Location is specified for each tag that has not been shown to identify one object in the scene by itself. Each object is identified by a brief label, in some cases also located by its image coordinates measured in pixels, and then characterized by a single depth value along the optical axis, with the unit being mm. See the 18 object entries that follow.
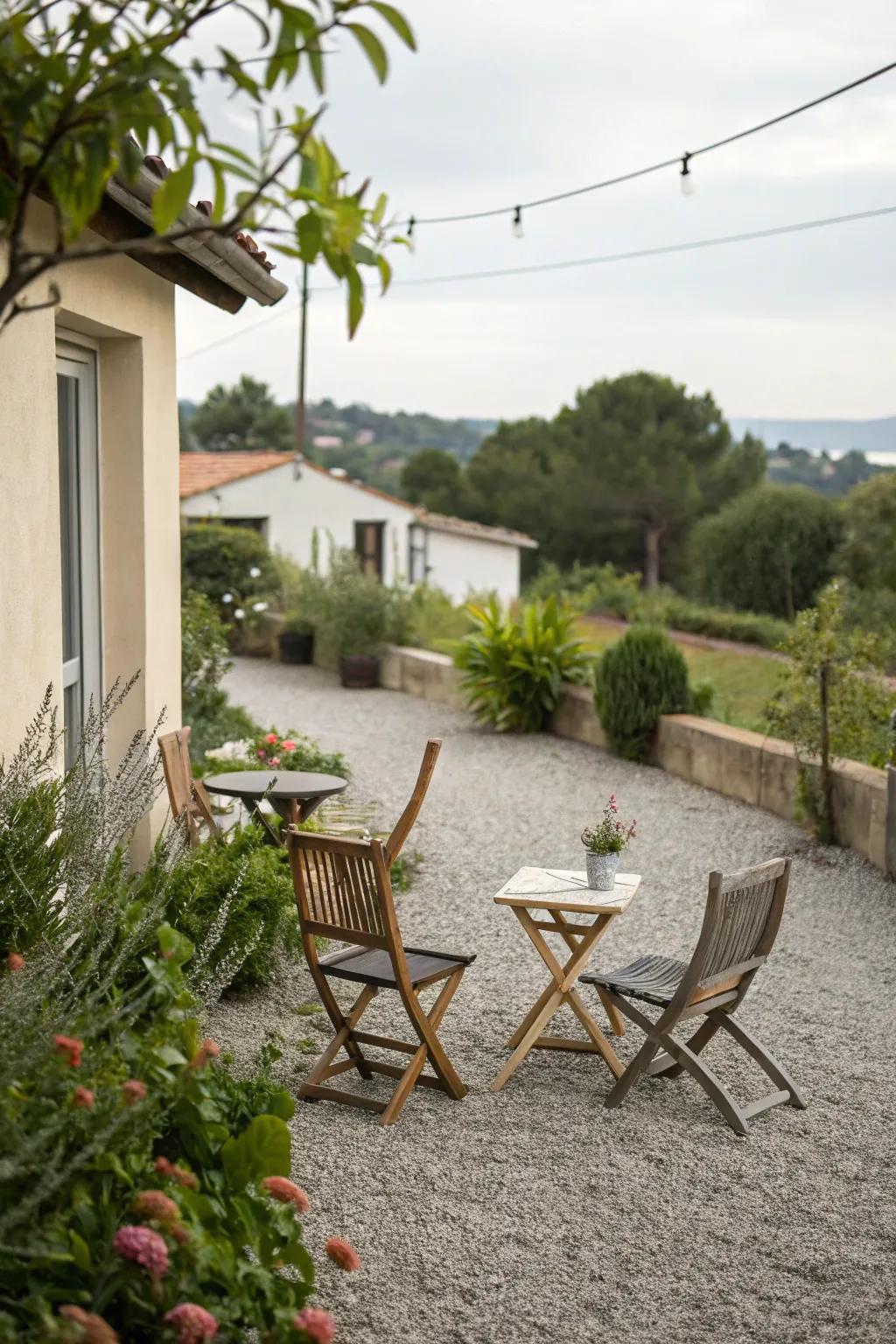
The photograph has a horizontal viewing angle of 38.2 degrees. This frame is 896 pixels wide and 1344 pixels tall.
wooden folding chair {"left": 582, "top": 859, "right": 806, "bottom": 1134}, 4199
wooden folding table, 4594
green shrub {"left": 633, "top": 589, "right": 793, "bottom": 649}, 29406
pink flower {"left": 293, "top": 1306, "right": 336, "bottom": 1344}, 2311
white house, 30641
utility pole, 32344
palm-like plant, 11961
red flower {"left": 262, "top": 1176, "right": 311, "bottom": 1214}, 2617
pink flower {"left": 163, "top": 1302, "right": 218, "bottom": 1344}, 2117
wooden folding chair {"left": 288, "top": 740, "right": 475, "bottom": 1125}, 4168
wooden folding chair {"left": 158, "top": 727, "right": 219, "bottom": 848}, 5648
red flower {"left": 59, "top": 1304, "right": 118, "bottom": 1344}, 2057
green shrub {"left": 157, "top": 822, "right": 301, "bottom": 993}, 4703
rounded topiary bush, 10680
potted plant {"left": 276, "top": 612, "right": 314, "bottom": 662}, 16688
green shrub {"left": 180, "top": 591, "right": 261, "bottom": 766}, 9578
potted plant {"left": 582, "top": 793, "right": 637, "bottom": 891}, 4781
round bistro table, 6352
